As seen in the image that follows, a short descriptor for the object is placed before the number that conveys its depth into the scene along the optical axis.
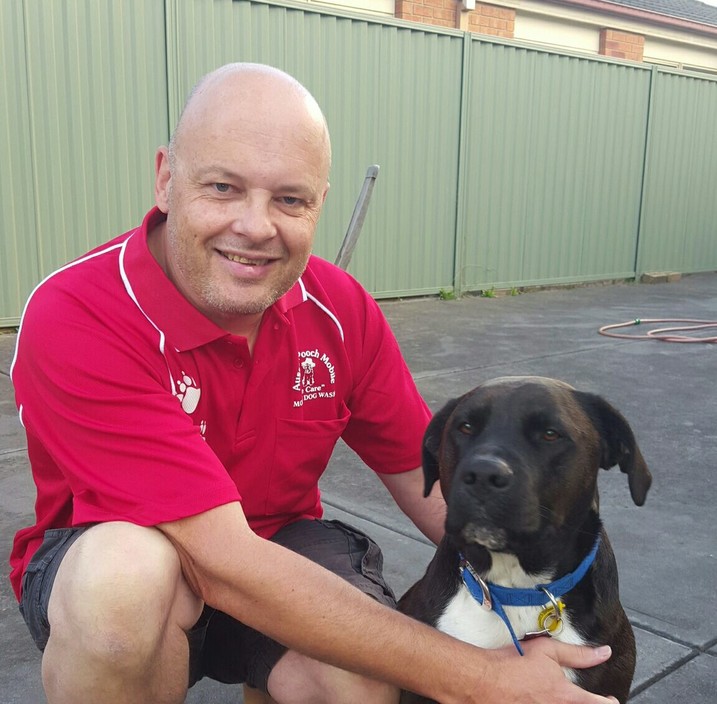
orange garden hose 7.86
